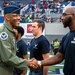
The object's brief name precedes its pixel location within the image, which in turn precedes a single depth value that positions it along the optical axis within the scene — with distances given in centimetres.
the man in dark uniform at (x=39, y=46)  536
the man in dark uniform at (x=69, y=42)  384
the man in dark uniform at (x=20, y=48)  572
